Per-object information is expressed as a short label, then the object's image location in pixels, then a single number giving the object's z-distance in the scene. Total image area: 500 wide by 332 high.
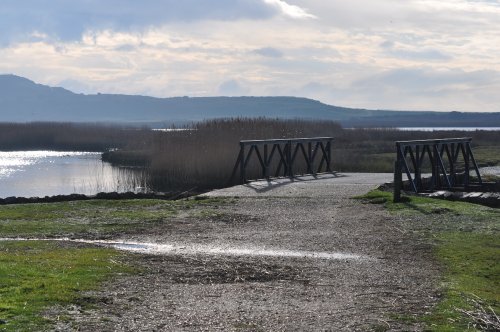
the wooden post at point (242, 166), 28.34
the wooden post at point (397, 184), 21.62
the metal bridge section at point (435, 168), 24.27
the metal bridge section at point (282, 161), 29.06
